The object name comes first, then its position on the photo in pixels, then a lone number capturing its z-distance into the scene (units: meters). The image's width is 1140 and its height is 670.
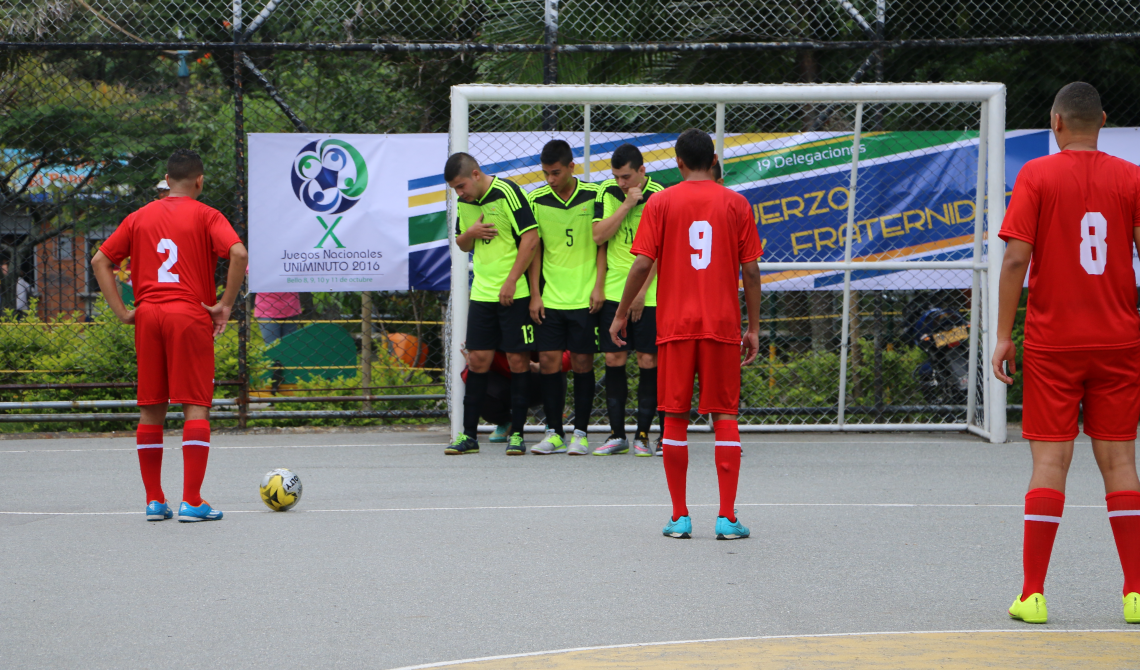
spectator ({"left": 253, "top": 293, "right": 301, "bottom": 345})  25.77
